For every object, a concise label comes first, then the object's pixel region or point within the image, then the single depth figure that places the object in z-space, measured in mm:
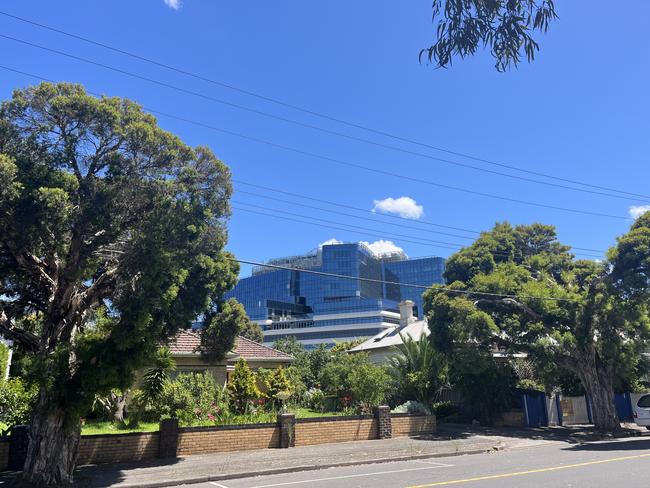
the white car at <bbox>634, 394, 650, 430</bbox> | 21473
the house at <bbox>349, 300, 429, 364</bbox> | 32772
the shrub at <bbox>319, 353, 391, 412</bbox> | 20938
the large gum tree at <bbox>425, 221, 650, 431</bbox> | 20016
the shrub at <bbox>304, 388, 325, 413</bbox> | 22900
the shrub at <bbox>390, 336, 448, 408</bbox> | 23719
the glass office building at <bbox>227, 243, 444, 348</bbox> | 134125
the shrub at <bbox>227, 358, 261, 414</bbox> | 20000
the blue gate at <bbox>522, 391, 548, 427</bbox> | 24000
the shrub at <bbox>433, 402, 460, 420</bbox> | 25803
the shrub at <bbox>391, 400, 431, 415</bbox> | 21641
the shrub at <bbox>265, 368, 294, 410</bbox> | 22119
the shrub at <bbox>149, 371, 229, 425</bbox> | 16600
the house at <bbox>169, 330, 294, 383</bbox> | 23156
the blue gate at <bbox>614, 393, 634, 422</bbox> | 27453
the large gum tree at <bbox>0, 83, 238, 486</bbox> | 10656
